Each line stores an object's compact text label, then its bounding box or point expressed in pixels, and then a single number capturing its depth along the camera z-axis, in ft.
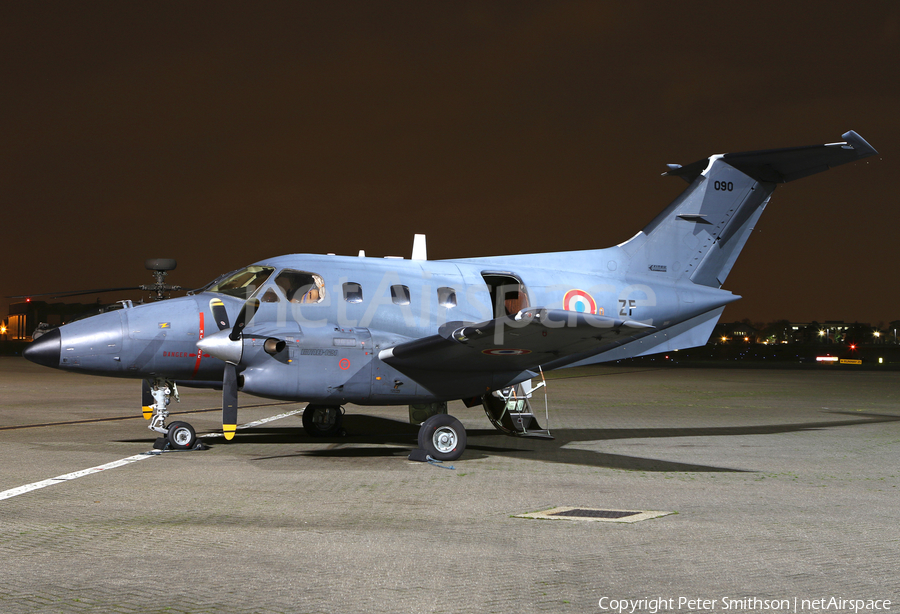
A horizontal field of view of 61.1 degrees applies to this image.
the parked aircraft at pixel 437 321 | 40.24
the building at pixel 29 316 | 443.41
